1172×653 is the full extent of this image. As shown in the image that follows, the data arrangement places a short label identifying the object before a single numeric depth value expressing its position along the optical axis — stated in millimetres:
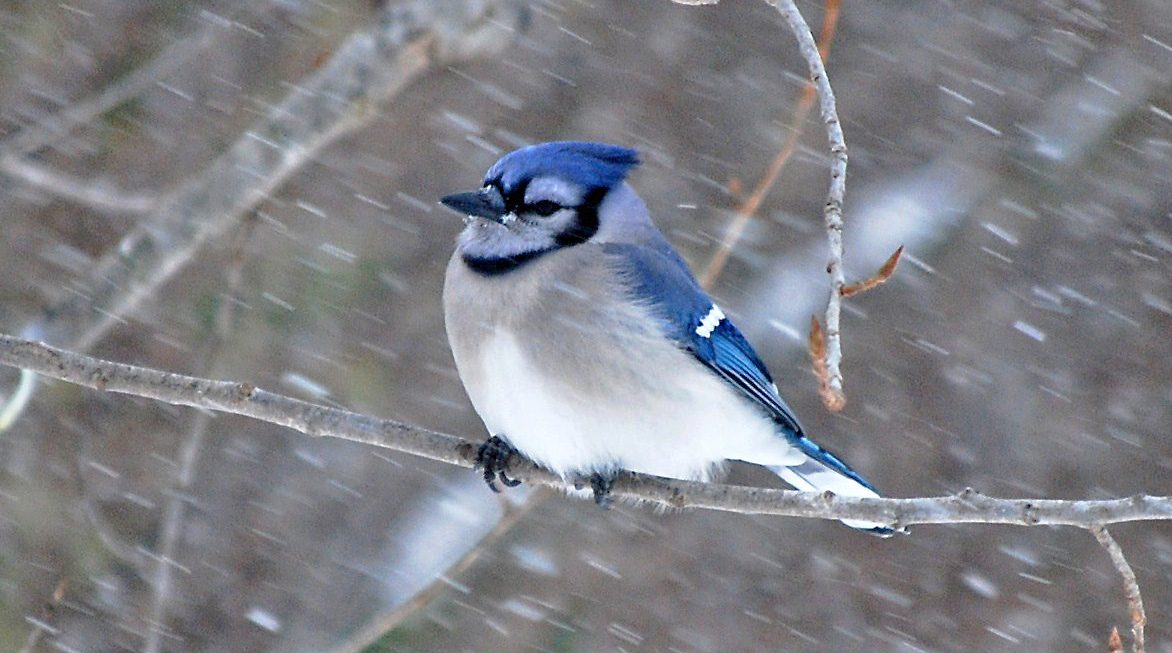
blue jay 6621
